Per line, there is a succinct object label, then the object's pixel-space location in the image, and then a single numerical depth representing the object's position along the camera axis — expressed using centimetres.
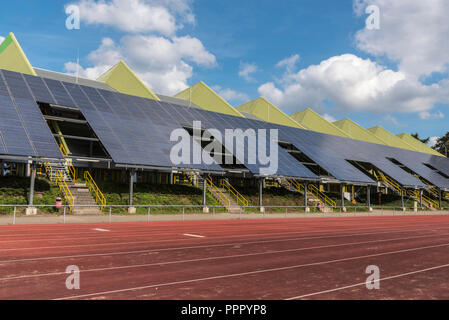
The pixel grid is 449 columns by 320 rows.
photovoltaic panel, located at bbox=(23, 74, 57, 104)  2959
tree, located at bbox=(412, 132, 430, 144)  11450
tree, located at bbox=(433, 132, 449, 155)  11058
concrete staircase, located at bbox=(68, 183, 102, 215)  2419
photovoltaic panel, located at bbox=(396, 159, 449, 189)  5257
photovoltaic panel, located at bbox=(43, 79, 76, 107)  3047
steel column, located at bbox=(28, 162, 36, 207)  2239
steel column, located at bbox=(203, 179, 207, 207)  2972
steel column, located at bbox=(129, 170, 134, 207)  2630
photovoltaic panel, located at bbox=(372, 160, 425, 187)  4531
